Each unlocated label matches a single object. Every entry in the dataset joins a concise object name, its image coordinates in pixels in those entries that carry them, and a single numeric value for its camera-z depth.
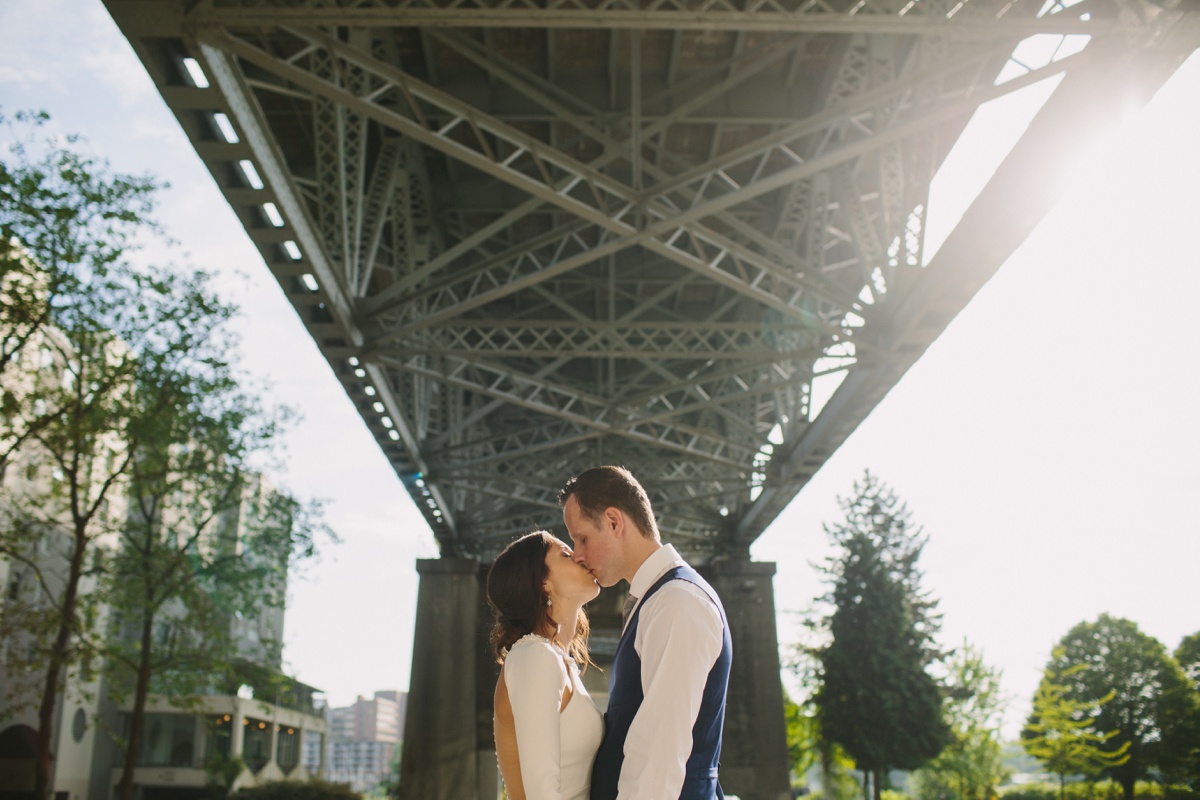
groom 2.82
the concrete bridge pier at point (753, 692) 26.33
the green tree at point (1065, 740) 41.78
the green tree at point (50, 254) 19.09
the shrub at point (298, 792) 26.50
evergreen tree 39.88
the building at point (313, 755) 90.84
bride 3.44
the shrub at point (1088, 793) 44.47
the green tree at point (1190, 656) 57.88
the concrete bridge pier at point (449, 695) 25.36
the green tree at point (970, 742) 43.84
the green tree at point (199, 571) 23.98
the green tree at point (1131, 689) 50.22
